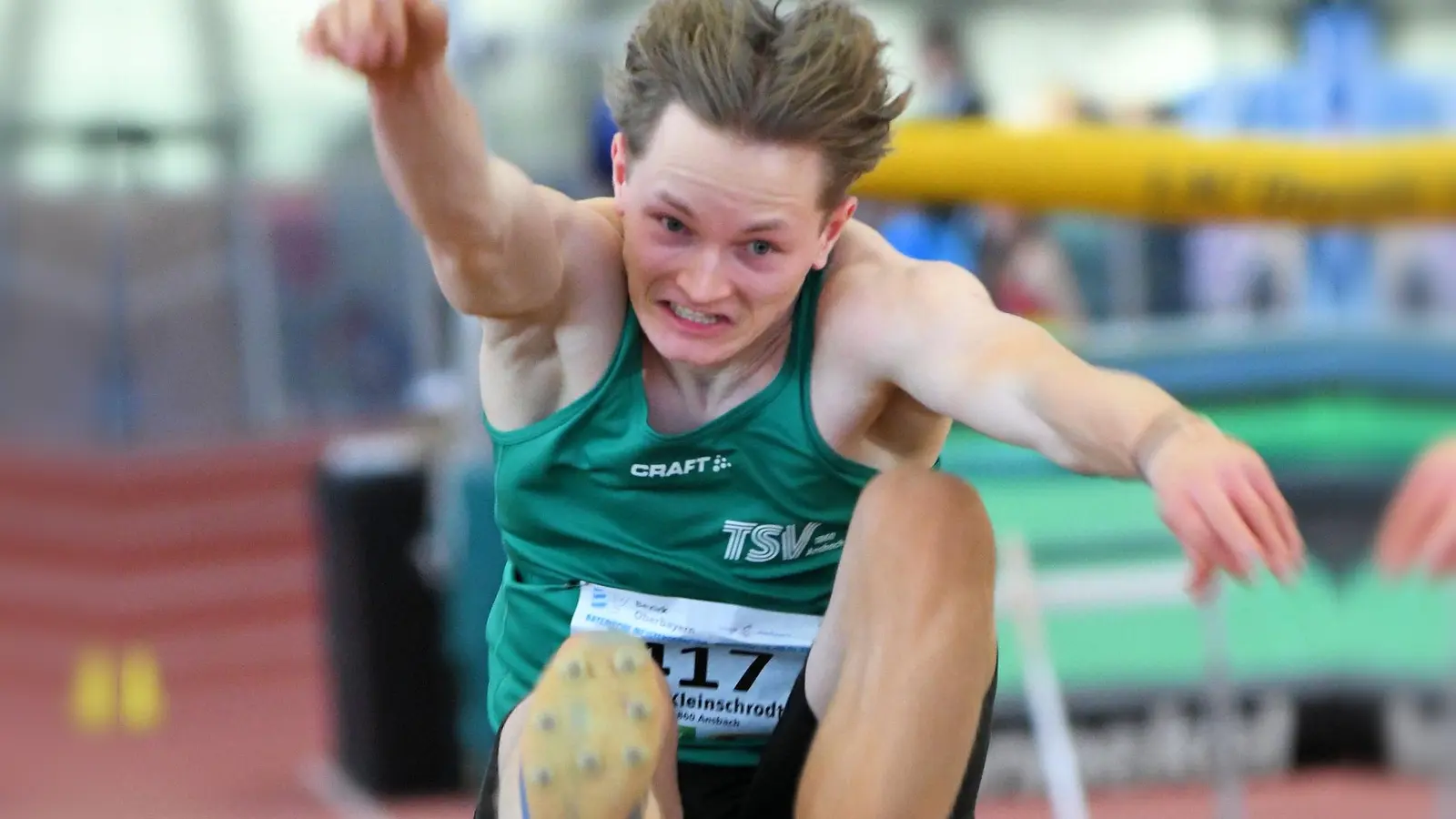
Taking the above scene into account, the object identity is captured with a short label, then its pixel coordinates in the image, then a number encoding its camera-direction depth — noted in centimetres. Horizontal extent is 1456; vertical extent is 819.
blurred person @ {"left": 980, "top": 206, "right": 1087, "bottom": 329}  934
